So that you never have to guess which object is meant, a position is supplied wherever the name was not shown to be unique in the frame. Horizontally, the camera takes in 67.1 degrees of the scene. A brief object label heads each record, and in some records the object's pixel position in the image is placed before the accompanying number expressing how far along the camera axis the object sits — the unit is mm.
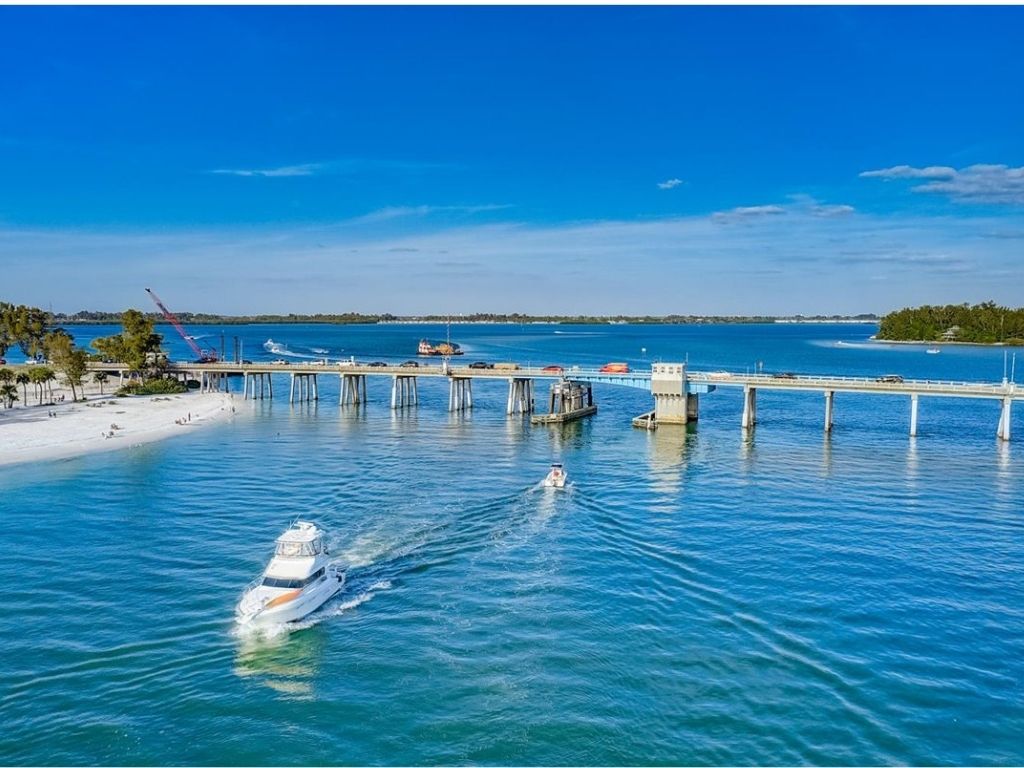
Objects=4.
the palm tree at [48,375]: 107444
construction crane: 191875
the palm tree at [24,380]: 108125
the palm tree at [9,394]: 98750
